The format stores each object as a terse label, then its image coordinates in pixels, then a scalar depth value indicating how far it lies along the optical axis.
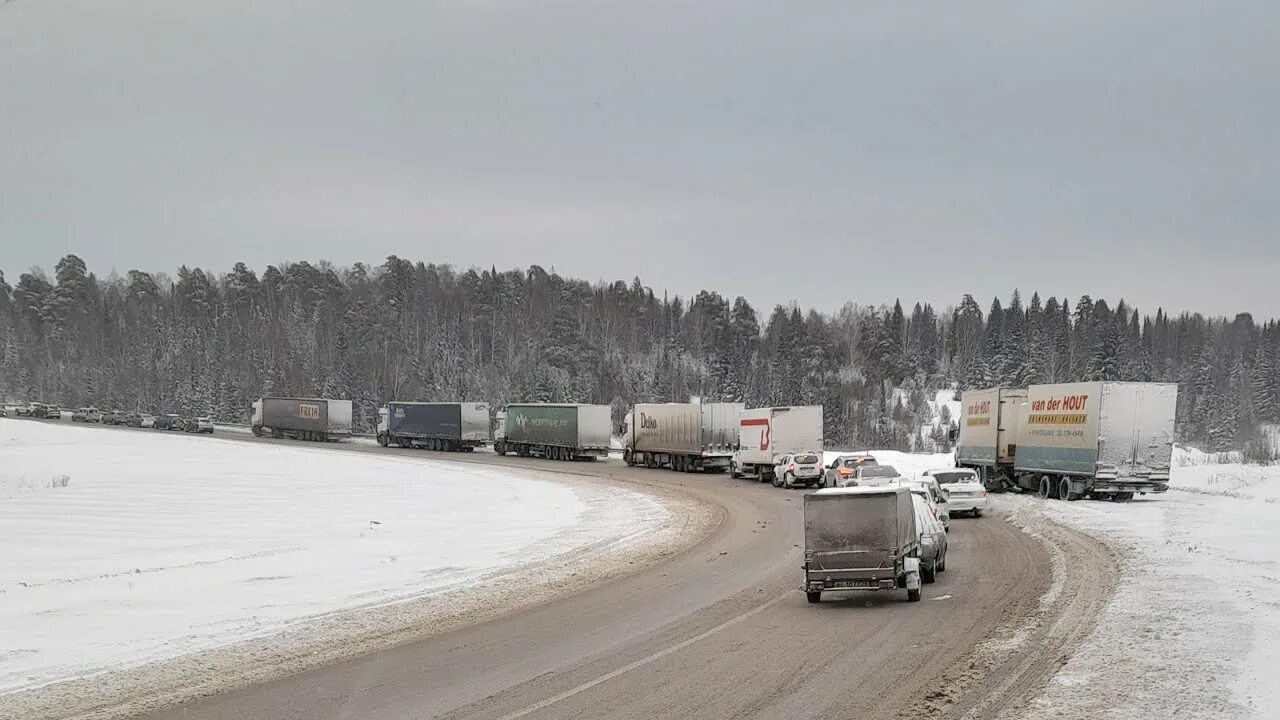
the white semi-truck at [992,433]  43.66
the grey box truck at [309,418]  97.88
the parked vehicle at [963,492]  32.66
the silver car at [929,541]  18.59
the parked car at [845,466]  38.74
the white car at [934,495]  20.73
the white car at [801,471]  47.19
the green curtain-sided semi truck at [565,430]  73.31
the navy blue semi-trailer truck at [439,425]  85.44
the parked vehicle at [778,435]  50.84
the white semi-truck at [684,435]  59.84
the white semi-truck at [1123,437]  35.62
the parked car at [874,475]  33.81
